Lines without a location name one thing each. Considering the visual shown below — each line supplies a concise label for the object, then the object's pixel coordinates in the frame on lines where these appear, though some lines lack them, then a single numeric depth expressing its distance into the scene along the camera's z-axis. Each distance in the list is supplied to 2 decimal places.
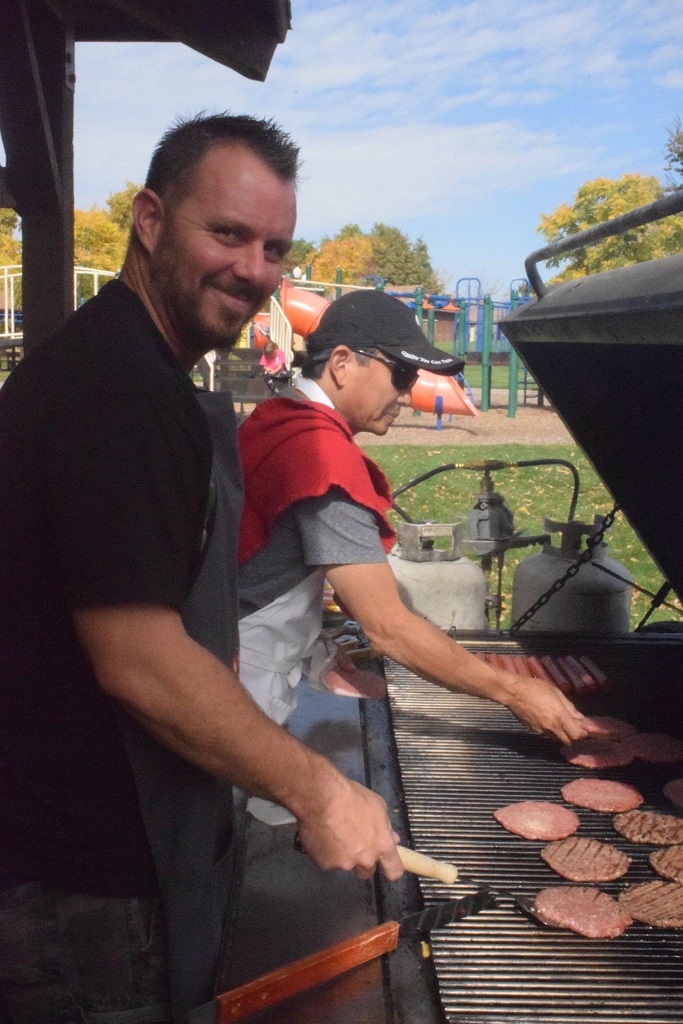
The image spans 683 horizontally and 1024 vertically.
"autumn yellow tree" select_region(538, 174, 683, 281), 19.06
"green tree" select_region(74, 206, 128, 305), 25.42
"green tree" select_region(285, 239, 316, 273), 53.12
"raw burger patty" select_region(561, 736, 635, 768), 2.70
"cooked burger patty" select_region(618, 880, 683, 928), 1.93
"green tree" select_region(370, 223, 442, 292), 58.56
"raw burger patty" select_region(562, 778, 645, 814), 2.46
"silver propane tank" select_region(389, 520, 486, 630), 3.71
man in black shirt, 1.30
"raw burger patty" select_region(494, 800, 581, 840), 2.29
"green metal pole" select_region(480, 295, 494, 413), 17.66
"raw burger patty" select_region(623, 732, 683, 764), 2.73
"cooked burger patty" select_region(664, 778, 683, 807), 2.50
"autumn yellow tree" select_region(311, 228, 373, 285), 47.47
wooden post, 3.19
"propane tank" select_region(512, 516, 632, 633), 3.90
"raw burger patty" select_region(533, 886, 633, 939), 1.87
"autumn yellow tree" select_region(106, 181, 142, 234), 28.94
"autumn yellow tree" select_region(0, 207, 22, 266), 27.27
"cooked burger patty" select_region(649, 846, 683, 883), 2.11
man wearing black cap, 2.37
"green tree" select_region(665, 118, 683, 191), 18.47
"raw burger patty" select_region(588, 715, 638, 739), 2.74
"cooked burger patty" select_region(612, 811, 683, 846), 2.29
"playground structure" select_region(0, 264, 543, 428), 16.61
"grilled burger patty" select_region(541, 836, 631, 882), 2.10
